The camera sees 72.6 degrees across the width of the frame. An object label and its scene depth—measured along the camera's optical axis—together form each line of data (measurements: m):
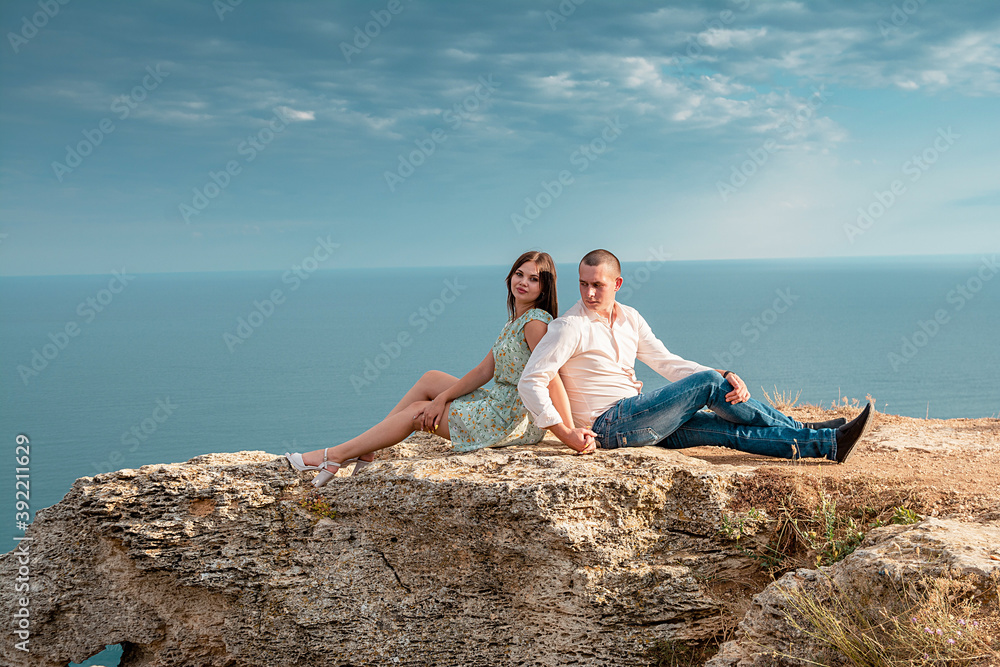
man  6.27
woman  6.73
